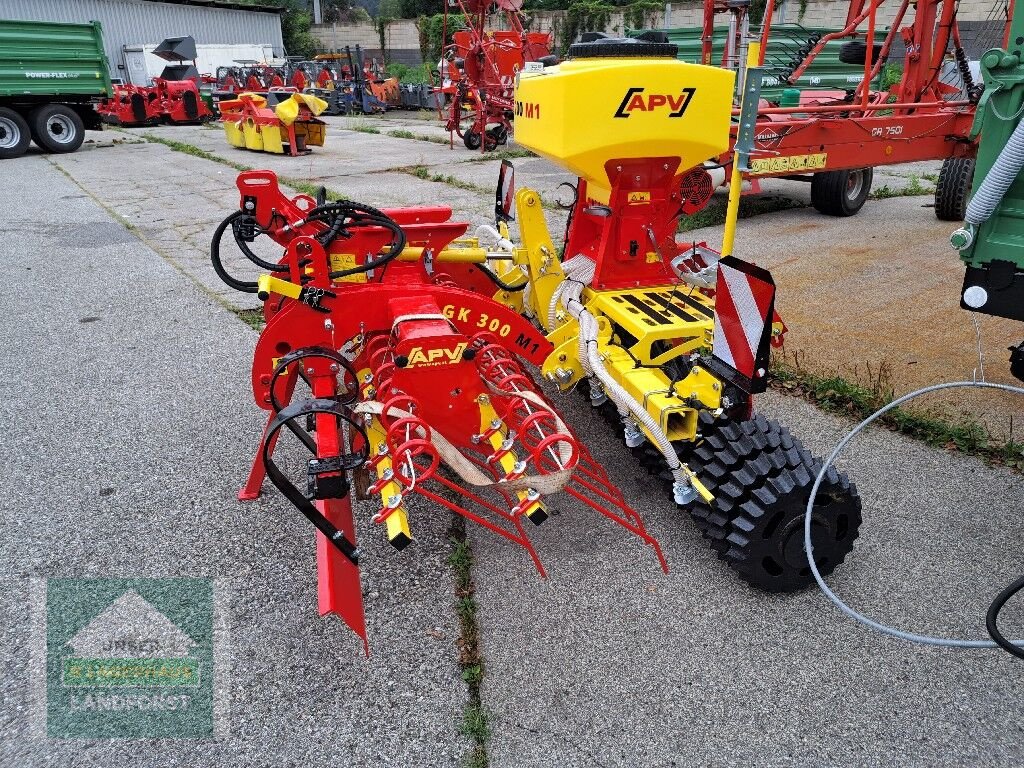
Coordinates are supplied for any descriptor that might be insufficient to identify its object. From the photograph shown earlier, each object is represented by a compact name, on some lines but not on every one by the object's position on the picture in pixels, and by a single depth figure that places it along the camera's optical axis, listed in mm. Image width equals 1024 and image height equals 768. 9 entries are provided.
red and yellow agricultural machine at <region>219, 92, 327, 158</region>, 14070
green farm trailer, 13914
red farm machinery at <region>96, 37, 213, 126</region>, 20812
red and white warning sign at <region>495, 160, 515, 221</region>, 4527
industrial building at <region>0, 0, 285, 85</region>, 28578
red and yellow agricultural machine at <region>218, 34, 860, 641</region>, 2596
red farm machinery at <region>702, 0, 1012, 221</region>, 6629
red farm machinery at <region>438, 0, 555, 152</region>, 14297
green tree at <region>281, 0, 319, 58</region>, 39719
